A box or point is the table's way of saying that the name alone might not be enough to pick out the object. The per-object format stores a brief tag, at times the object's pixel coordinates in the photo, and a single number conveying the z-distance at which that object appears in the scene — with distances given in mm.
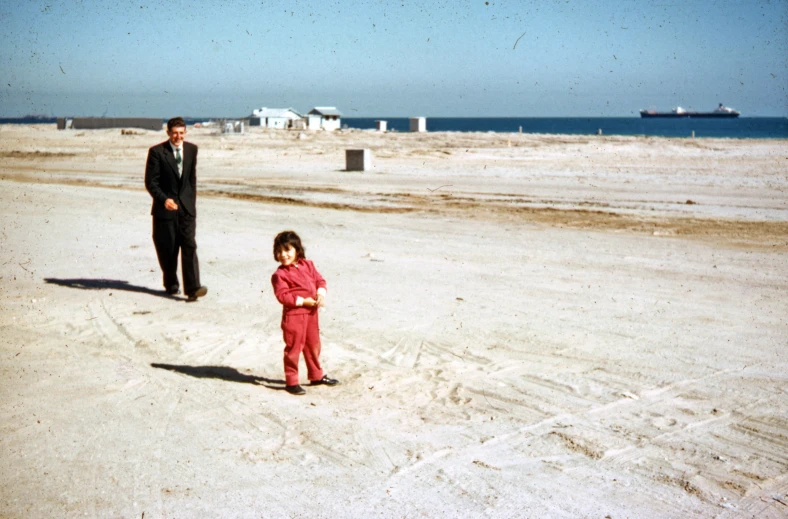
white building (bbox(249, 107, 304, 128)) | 91681
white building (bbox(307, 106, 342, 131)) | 84375
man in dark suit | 8648
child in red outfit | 5715
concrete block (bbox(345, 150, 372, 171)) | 28344
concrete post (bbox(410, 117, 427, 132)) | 69062
